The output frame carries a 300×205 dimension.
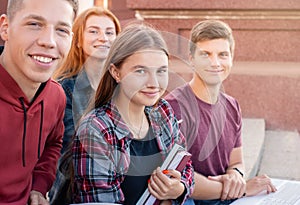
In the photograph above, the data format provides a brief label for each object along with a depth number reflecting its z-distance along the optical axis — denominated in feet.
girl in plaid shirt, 6.28
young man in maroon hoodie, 6.02
